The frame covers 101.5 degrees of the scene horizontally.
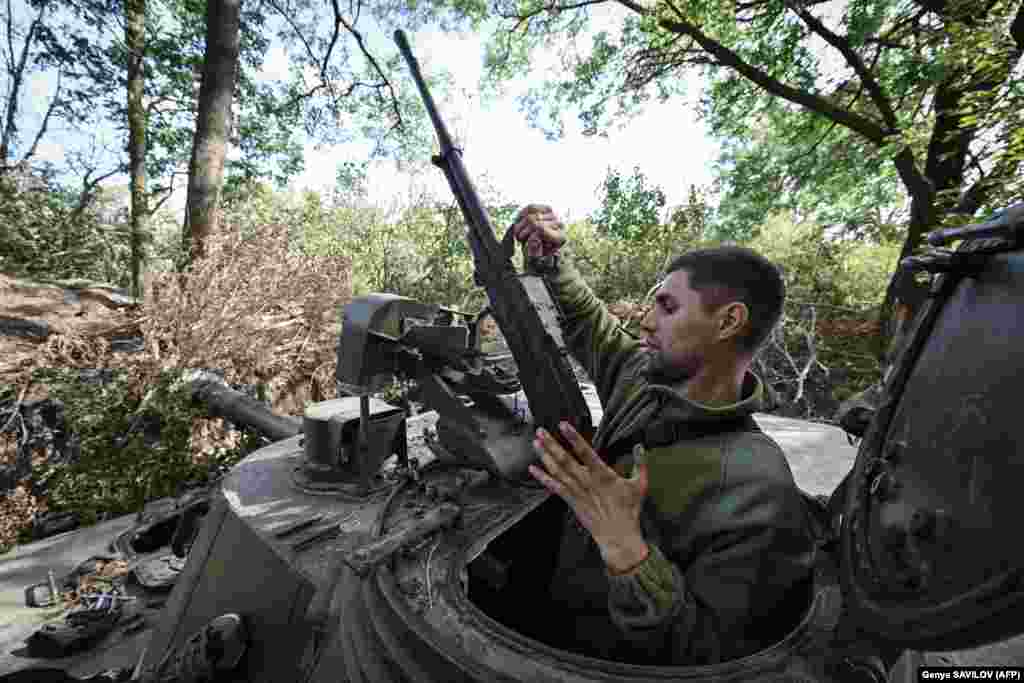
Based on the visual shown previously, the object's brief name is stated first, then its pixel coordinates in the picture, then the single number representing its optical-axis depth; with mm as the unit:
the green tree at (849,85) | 5266
